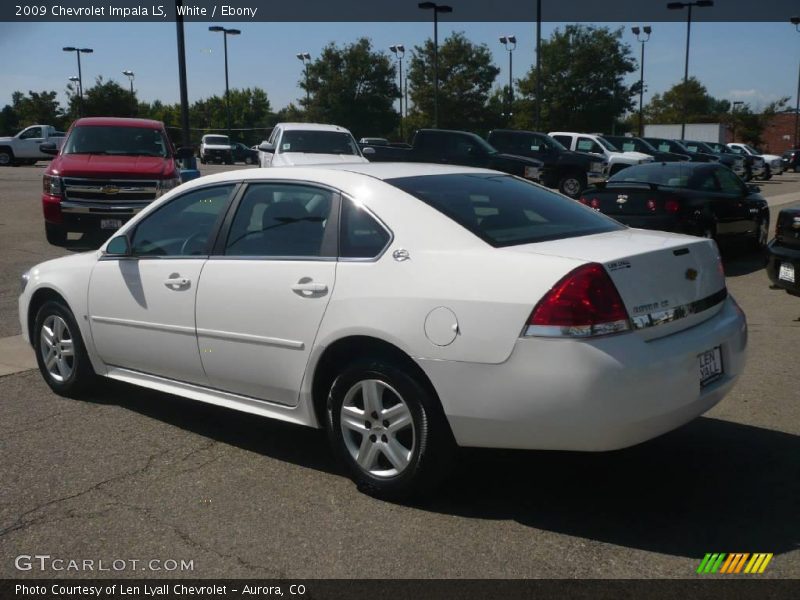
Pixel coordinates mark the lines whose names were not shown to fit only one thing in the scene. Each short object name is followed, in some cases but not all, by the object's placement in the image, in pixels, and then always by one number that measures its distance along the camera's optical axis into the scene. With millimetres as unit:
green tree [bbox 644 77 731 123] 84500
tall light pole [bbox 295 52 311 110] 71750
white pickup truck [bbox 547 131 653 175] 28319
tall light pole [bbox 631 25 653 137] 55975
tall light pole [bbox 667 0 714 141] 49125
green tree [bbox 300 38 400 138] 71625
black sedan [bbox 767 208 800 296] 7754
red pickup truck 13320
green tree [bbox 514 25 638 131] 71062
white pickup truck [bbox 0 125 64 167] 43156
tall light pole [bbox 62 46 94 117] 66875
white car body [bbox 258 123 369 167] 16680
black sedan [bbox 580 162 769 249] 11500
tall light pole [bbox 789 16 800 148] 55981
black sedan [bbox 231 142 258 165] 50781
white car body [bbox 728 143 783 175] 41075
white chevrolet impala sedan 3541
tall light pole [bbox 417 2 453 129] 45812
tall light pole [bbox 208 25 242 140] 53003
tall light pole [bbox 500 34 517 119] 59812
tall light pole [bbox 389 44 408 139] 60388
